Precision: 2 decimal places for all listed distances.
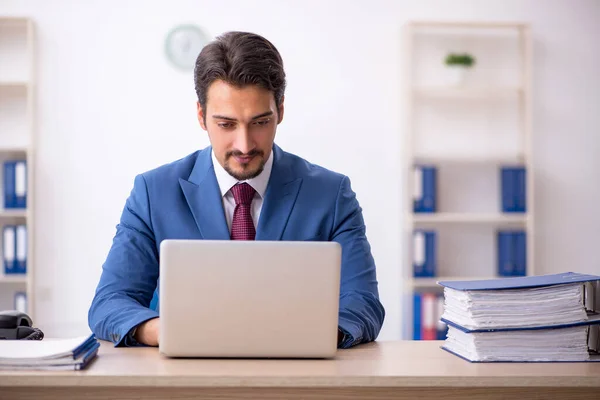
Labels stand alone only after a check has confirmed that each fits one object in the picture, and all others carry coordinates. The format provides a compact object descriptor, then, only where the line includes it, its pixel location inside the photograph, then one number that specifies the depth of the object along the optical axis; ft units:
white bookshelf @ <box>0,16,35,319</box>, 15.42
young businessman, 6.62
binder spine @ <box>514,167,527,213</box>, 15.46
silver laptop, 4.79
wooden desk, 4.54
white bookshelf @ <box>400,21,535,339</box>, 16.17
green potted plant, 15.55
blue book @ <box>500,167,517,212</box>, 15.46
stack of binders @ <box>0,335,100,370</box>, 4.66
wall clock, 15.57
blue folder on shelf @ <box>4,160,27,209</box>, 14.82
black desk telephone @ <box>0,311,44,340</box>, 5.56
